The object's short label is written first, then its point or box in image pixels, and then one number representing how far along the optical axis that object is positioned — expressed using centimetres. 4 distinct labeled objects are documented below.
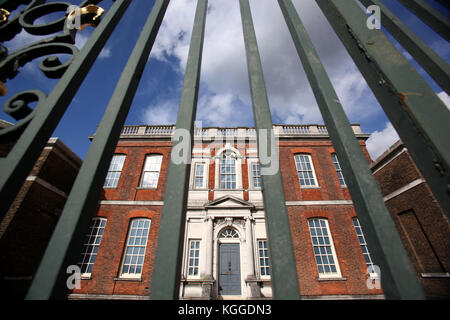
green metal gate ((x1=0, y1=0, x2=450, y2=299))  67
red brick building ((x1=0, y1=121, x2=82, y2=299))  669
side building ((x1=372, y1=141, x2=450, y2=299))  682
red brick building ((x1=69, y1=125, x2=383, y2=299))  916
